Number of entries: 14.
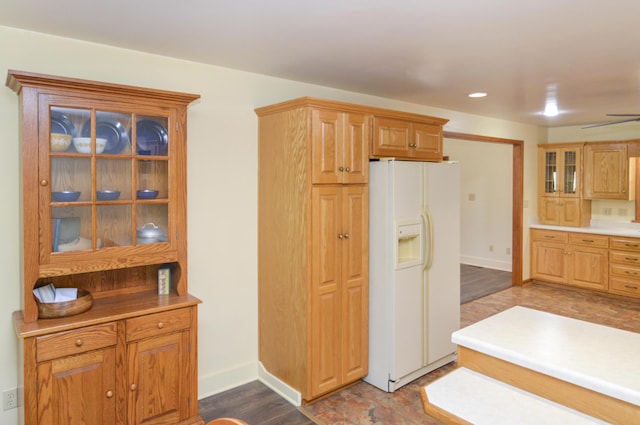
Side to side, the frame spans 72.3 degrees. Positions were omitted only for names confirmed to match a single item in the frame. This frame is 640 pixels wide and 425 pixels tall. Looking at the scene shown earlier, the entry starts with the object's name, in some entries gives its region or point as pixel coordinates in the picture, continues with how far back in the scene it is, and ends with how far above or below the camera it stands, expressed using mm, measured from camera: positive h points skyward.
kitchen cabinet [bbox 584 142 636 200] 5781 +468
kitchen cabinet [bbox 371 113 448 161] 3328 +573
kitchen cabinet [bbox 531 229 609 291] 5766 -717
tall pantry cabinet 2961 -251
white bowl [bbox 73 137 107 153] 2324 +350
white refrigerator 3238 -460
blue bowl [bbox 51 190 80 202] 2273 +71
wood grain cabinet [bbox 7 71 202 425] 2174 -219
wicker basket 2270 -519
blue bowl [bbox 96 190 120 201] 2414 +80
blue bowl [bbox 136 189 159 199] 2553 +89
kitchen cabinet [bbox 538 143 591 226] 6176 +295
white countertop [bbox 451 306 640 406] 1609 -607
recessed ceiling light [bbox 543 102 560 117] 4555 +1040
